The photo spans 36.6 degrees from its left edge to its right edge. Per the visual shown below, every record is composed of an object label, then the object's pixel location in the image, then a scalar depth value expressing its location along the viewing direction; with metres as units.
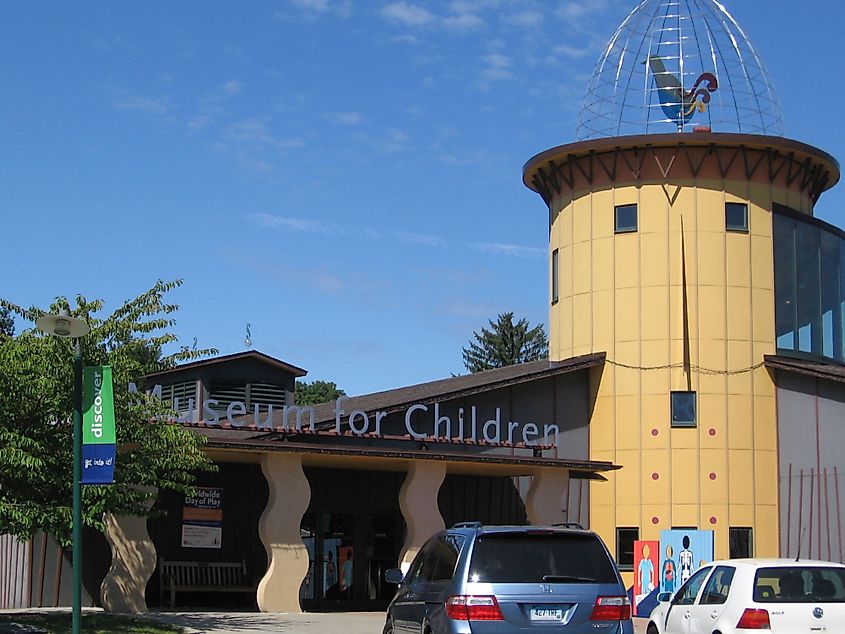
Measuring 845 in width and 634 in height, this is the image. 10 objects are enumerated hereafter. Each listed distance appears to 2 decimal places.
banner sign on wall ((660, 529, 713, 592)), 28.05
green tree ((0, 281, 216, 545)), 19.59
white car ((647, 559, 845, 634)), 14.78
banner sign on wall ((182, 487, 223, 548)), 28.50
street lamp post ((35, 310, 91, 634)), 16.58
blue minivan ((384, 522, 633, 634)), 13.00
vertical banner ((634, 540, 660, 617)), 28.38
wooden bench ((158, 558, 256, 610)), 27.81
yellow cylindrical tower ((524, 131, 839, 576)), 32.44
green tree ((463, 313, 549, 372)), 85.62
